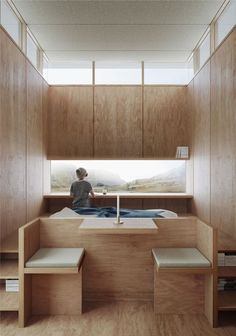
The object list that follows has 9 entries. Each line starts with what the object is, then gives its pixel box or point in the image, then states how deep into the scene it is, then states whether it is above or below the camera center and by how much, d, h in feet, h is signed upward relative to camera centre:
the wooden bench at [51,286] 8.55 -3.65
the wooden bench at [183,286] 8.68 -3.63
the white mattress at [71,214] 10.96 -1.86
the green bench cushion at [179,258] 8.15 -2.66
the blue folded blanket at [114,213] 10.54 -1.79
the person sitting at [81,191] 15.38 -1.36
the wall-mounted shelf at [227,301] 8.21 -3.88
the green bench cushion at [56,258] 8.10 -2.66
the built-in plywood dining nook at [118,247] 9.48 -2.65
